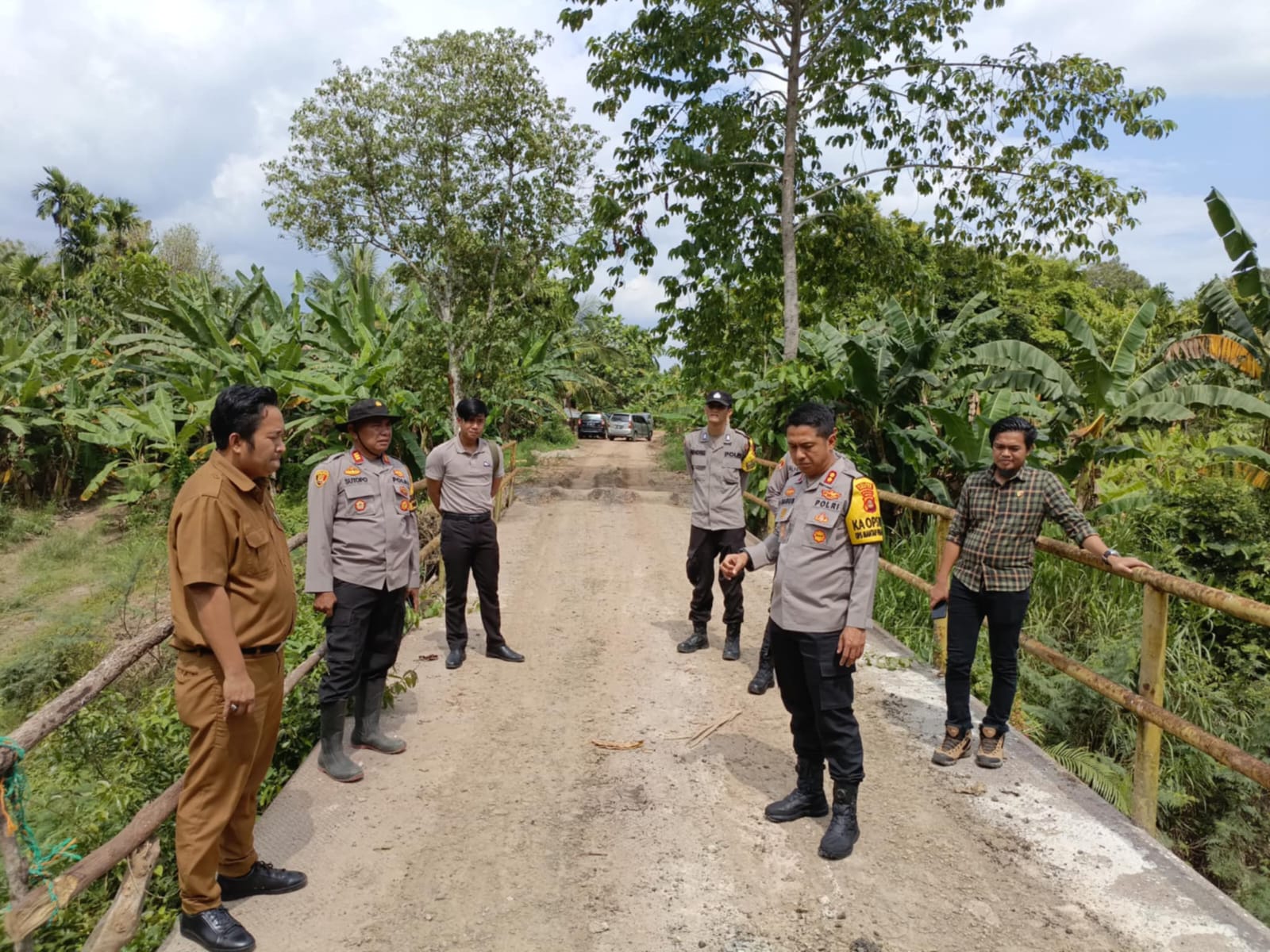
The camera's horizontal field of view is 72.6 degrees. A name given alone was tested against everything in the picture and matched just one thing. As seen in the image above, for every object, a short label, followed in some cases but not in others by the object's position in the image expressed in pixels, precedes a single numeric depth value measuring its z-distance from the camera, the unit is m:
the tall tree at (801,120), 12.01
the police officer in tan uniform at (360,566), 4.04
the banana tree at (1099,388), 8.33
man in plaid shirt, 3.96
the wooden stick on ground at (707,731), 4.53
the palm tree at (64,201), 27.22
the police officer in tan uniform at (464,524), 5.71
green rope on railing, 2.35
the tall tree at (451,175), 13.57
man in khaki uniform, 2.69
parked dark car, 36.69
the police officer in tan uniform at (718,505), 5.88
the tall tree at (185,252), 36.59
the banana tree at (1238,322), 8.04
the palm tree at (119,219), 28.02
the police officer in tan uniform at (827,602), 3.42
